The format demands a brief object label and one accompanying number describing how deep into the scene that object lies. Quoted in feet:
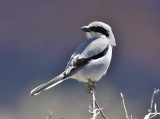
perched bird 19.08
